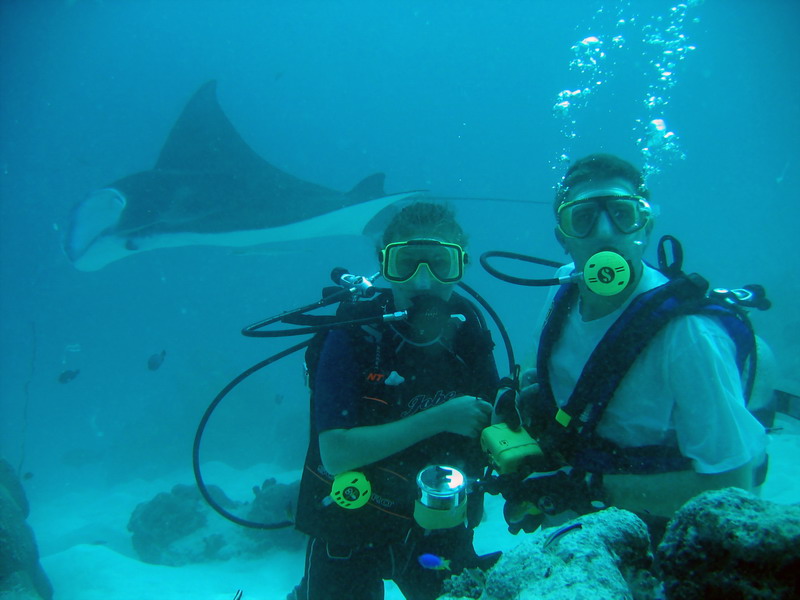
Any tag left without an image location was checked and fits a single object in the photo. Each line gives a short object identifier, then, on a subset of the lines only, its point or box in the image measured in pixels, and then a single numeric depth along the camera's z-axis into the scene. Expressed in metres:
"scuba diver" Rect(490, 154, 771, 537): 1.60
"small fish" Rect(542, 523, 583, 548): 1.12
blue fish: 2.26
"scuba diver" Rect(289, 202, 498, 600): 2.12
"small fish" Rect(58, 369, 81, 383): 10.11
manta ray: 7.95
